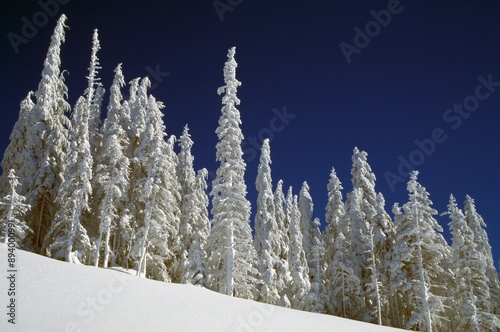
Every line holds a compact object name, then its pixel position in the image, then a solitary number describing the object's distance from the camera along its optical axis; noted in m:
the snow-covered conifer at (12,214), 26.17
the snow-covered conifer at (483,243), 41.97
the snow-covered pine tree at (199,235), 35.03
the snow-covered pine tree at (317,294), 35.97
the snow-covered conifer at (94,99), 35.59
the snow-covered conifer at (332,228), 36.03
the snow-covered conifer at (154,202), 31.69
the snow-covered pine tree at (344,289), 35.09
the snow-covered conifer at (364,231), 35.25
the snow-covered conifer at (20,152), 31.39
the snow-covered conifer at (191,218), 35.41
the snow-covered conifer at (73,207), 28.55
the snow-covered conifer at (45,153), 31.55
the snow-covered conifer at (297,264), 47.12
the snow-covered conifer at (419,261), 31.22
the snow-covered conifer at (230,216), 28.05
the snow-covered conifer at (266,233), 39.59
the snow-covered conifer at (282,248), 44.19
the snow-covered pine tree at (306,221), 53.81
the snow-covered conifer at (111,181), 31.56
